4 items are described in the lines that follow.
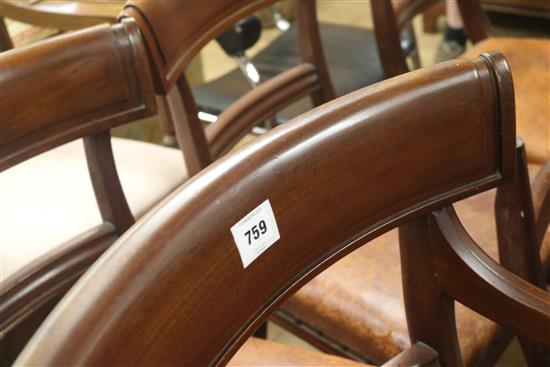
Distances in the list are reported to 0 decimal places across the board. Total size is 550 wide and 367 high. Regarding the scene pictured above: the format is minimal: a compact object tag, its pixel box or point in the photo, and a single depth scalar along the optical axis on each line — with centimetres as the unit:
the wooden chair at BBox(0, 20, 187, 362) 113
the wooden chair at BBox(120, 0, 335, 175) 125
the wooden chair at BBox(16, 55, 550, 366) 82
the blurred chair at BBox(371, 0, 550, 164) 150
